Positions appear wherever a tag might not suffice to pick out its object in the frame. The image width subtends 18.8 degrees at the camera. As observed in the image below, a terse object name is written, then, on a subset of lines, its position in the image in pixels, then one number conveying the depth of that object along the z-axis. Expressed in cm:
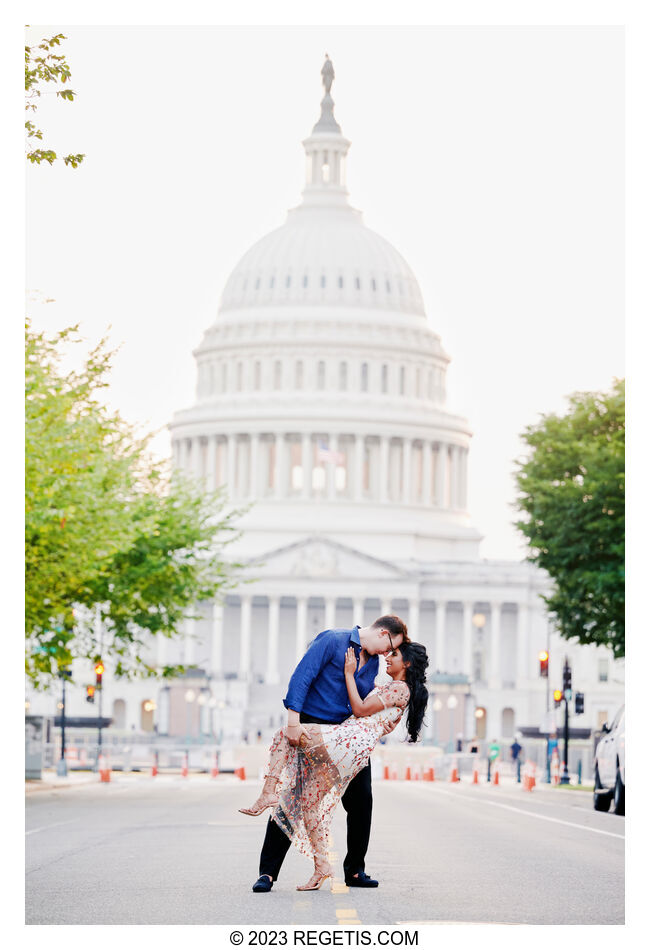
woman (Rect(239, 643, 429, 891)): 1186
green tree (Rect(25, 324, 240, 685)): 3422
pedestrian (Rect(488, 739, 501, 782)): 7247
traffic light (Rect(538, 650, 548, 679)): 6891
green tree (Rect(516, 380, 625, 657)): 5147
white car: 2962
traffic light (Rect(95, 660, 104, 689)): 5101
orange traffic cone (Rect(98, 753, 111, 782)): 5662
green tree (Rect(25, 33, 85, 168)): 1531
